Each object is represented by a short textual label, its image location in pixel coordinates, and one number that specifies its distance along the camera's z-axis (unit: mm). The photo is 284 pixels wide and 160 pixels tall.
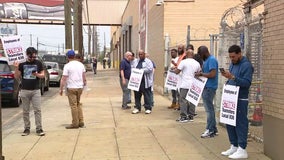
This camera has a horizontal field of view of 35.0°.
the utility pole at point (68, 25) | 22438
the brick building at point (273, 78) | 6340
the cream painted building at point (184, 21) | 17156
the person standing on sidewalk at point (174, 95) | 12789
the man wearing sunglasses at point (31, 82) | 9094
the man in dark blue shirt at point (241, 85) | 6598
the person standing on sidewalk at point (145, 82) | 12134
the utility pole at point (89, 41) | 70781
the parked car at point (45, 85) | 20406
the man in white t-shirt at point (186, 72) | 10172
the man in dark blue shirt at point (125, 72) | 13039
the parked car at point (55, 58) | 32669
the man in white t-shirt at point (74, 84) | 9852
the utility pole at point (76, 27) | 25625
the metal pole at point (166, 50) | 16798
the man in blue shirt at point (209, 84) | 8414
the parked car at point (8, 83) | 14422
